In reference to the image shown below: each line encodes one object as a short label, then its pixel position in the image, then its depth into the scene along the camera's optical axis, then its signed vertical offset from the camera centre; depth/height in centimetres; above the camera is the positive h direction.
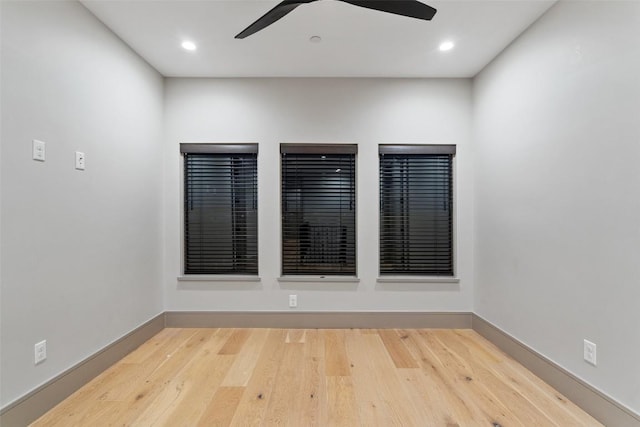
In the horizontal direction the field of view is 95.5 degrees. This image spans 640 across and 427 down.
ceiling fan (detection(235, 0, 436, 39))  165 +123
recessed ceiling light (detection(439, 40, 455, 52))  248 +149
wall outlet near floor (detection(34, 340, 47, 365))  173 -80
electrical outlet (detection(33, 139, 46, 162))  173 +42
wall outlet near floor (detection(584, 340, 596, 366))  176 -84
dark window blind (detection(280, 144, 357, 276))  320 +6
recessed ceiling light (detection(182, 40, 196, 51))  248 +150
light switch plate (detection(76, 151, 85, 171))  204 +41
